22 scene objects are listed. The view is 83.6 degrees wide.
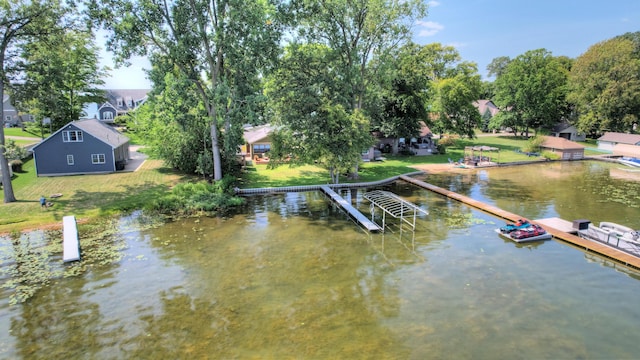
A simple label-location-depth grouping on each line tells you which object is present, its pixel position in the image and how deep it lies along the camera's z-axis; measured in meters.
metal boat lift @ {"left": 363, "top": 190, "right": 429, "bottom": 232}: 22.31
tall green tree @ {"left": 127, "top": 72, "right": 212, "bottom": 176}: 26.05
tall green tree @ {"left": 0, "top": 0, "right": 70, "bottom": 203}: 23.56
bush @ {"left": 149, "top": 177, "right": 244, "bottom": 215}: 24.56
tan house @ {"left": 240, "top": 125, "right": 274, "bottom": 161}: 41.38
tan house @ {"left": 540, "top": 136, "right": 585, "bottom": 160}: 44.97
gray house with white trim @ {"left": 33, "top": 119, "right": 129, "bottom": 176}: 31.52
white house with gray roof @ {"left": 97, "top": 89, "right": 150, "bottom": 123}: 70.06
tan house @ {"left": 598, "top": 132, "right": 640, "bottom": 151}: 47.47
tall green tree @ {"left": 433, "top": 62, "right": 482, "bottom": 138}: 51.56
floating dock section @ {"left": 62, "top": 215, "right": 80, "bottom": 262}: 16.86
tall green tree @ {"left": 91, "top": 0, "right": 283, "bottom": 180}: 24.45
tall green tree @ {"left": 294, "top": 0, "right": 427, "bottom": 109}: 29.77
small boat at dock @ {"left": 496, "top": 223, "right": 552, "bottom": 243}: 18.88
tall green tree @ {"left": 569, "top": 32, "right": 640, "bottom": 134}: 52.00
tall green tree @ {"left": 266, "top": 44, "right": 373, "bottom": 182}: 28.36
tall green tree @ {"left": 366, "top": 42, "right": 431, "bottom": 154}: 44.06
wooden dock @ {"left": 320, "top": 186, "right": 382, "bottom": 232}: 20.95
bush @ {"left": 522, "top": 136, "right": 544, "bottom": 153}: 46.91
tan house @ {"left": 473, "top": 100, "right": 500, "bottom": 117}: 75.12
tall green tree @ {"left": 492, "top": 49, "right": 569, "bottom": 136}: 57.59
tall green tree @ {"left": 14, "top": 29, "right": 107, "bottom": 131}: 25.27
